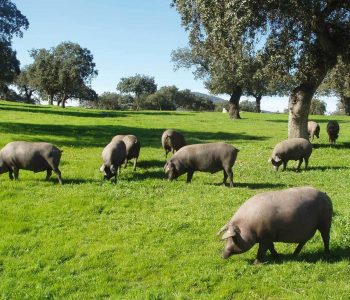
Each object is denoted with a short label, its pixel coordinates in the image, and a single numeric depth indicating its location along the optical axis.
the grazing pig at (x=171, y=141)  23.05
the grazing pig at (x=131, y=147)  19.61
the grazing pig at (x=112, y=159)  17.06
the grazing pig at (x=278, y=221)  9.65
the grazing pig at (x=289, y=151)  20.11
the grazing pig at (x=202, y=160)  16.55
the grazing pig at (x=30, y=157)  16.44
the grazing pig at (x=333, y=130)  30.19
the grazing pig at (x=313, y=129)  32.09
